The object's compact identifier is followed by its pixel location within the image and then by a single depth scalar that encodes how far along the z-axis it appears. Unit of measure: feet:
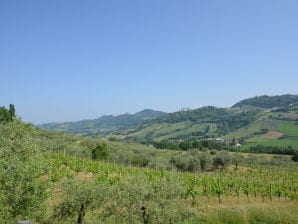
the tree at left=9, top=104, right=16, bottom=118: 332.76
